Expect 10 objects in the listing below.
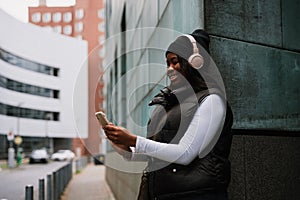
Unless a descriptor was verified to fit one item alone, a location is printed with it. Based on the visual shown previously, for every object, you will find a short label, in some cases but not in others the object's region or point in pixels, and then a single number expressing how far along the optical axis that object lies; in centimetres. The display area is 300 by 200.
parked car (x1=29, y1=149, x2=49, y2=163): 4540
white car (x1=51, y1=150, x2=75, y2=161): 5109
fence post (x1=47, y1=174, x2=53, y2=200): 882
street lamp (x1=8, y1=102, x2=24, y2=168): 3539
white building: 4862
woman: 205
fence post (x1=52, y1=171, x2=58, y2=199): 1036
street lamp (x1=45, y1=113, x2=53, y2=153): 5673
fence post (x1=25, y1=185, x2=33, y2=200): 526
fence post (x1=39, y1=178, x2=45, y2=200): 651
